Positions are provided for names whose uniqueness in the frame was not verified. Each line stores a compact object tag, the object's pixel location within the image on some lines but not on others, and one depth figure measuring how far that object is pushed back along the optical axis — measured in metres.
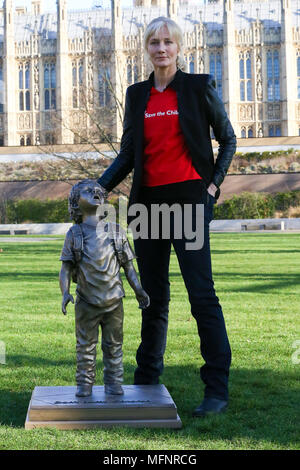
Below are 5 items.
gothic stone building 96.37
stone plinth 6.05
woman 6.77
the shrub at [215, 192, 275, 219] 57.41
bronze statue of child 6.40
